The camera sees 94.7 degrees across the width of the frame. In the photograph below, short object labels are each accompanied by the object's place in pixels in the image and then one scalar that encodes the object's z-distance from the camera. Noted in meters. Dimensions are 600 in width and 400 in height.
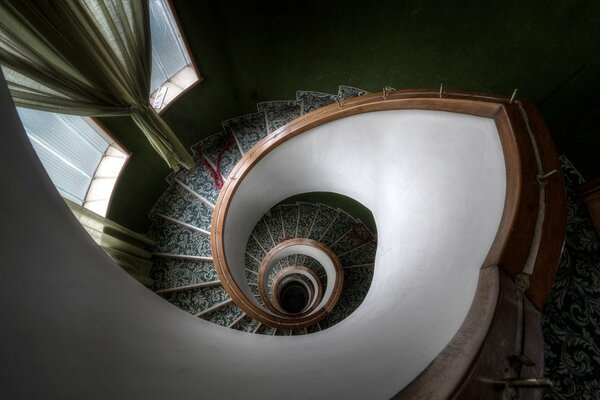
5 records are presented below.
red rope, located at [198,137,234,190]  3.27
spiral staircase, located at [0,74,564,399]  0.61
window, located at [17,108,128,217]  2.10
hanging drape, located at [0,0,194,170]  1.40
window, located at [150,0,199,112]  2.43
